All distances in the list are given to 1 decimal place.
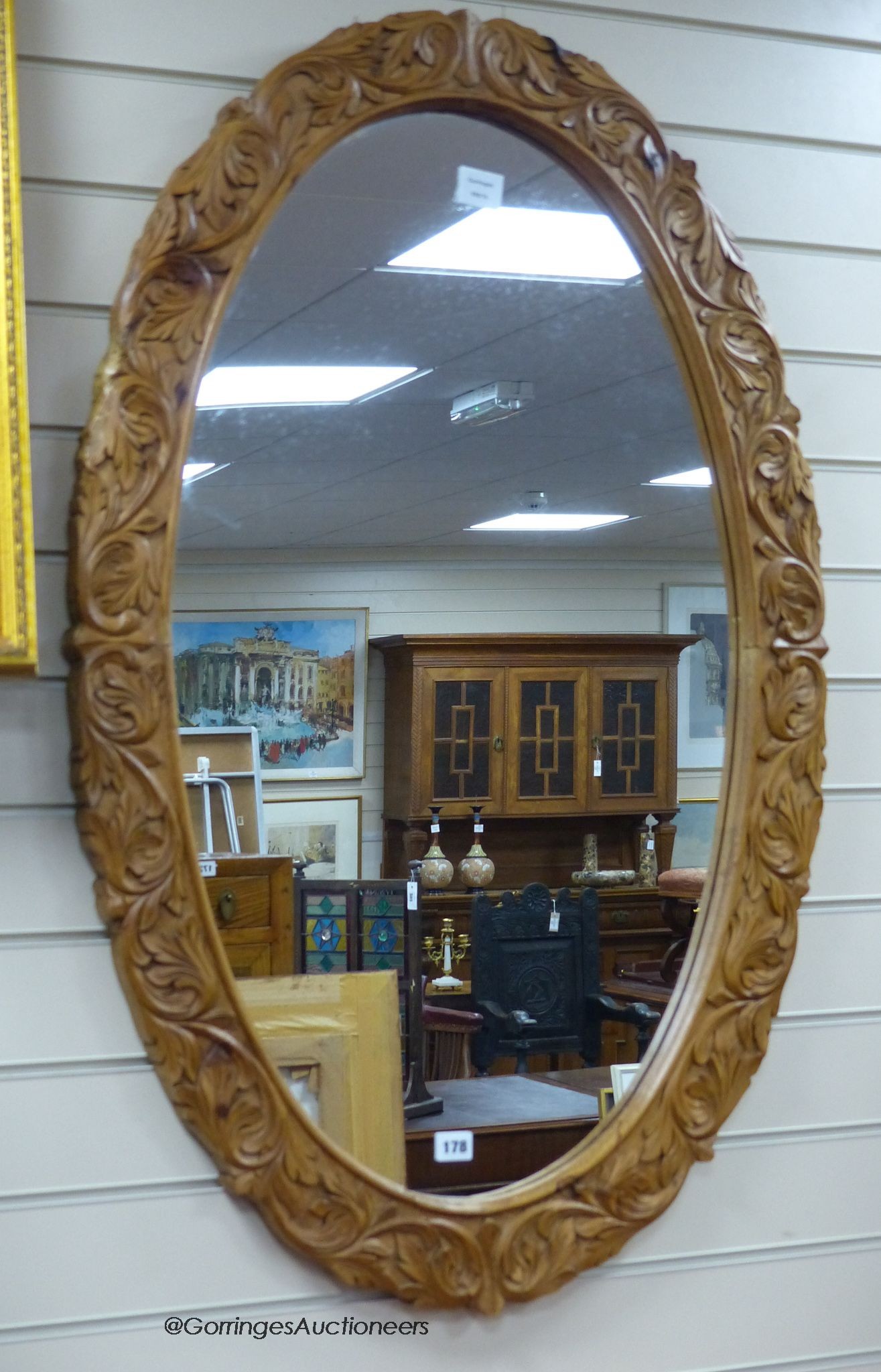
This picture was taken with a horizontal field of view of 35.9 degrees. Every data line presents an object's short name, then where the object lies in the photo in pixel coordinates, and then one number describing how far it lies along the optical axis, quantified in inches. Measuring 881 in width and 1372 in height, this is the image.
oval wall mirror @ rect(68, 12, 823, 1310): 52.0
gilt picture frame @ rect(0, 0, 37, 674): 46.1
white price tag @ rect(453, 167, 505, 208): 56.7
